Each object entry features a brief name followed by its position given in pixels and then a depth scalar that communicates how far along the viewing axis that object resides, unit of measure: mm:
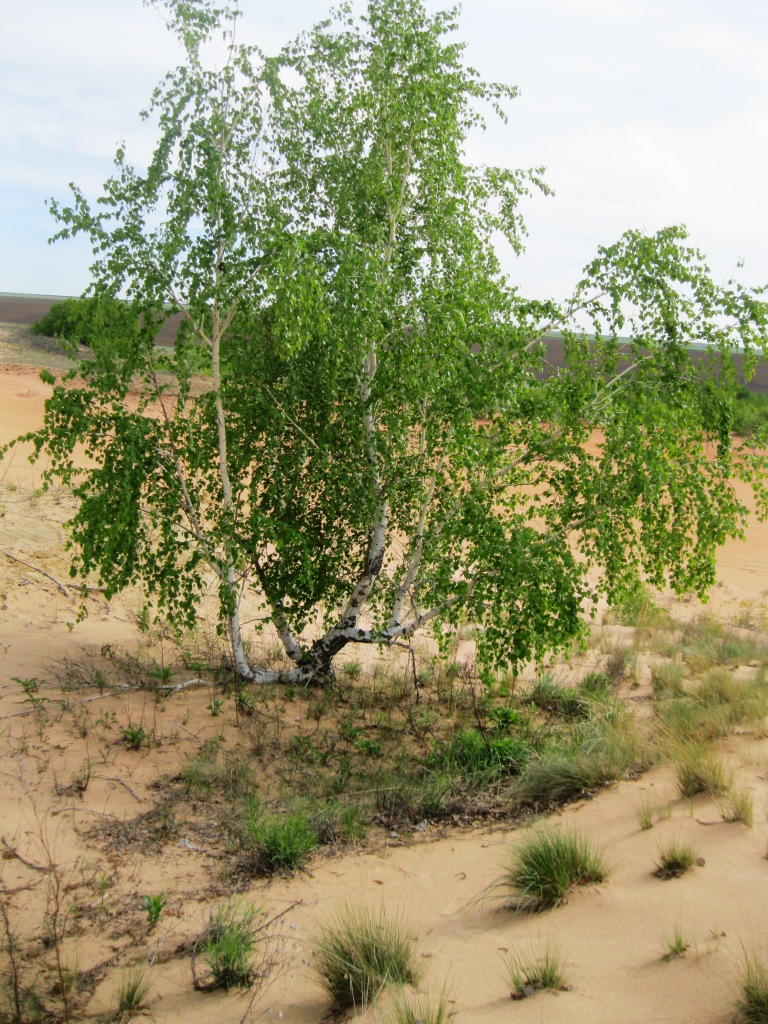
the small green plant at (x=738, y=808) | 5457
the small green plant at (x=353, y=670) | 9781
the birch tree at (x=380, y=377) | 6992
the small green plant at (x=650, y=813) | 5719
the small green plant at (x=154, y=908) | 5043
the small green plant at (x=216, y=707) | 8320
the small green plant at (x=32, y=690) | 7992
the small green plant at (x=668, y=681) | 9070
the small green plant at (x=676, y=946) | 4207
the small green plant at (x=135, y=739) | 7570
